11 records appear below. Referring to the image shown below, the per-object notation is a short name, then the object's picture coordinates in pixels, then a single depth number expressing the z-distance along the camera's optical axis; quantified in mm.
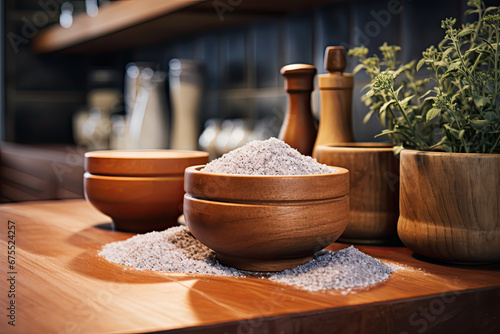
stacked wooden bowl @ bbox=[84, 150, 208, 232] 970
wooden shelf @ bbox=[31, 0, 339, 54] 1553
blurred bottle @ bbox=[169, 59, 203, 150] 1963
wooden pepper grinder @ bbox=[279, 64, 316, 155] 1068
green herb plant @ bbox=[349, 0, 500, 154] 732
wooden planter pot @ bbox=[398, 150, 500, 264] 714
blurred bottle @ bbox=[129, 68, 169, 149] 2010
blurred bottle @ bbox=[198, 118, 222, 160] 1861
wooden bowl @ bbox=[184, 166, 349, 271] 658
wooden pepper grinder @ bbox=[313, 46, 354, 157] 1033
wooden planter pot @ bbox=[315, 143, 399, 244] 879
